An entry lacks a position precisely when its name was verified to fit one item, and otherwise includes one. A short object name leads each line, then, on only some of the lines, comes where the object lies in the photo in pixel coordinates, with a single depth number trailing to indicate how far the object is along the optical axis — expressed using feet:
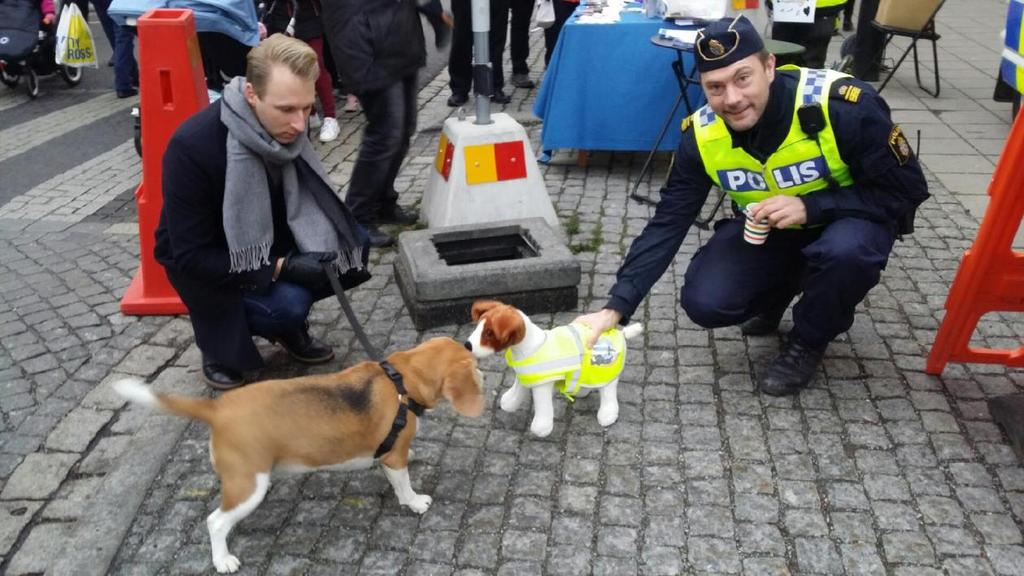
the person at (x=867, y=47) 28.09
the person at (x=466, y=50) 25.35
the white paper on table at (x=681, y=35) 17.89
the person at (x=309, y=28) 22.82
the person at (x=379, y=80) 15.87
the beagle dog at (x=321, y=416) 8.54
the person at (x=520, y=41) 26.86
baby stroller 28.53
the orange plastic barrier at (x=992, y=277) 11.02
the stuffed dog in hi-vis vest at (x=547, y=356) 9.98
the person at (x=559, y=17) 25.66
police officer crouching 10.66
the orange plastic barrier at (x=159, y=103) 13.28
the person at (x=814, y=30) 23.79
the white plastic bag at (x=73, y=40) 28.35
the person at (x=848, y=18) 36.19
